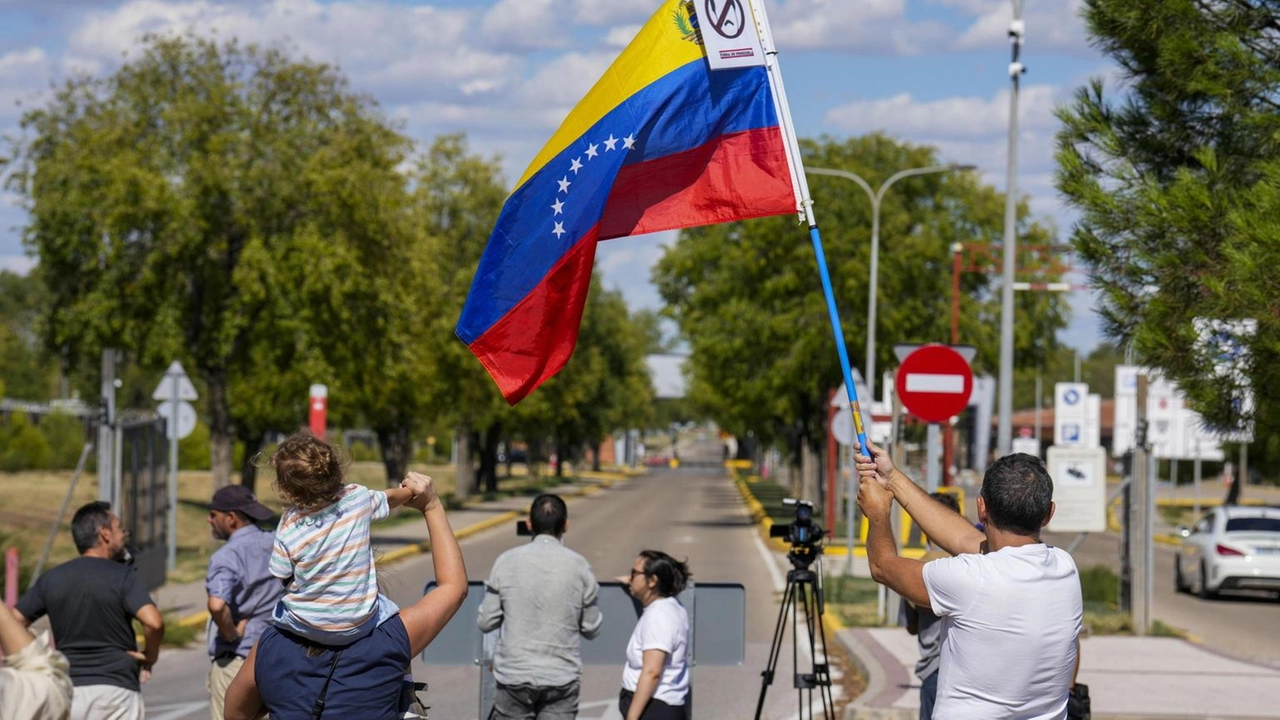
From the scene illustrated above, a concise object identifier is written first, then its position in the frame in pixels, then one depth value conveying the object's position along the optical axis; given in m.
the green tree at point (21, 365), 90.56
